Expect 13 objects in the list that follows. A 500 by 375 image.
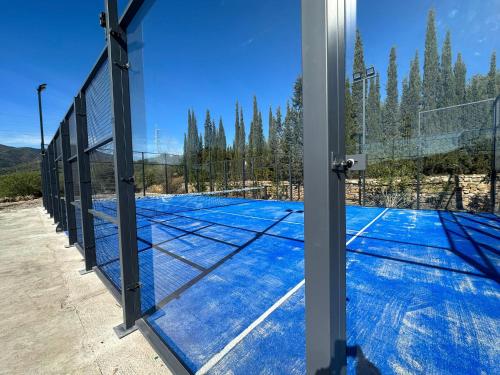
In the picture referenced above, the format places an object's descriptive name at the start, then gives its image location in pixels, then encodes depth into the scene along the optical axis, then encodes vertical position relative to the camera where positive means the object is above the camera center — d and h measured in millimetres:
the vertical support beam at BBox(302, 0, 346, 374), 611 -25
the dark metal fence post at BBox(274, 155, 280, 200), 10977 +61
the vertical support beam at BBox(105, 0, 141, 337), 1637 +120
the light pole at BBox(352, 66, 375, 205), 8161 -744
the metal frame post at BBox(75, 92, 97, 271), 2662 +180
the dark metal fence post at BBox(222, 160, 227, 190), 12633 +489
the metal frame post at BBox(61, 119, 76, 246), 3545 +19
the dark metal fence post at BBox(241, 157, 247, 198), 12133 +308
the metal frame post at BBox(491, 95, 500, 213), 5797 +344
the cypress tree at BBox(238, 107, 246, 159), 24108 +4457
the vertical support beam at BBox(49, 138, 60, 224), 5046 +43
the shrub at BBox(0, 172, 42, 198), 13461 +92
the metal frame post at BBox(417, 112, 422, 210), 7132 +290
